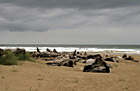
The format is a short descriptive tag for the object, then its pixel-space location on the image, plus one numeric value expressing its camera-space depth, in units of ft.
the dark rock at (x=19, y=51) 73.65
